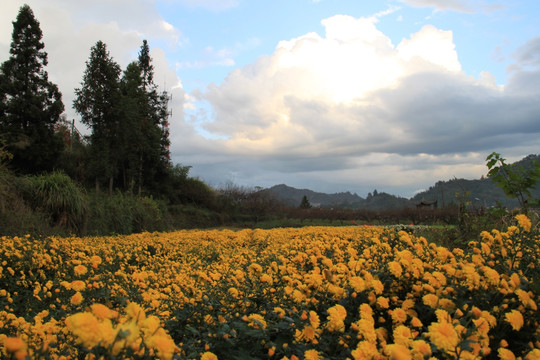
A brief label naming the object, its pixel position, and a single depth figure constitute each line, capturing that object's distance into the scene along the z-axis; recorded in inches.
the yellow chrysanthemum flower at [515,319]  57.9
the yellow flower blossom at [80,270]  98.0
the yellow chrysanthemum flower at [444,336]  45.5
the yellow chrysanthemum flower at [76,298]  68.1
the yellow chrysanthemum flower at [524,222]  96.9
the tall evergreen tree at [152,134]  821.2
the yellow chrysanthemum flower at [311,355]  57.4
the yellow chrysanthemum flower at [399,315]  64.5
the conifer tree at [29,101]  633.6
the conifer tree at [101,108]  687.7
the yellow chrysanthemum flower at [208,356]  59.8
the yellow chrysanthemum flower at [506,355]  51.5
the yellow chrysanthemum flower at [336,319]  62.9
